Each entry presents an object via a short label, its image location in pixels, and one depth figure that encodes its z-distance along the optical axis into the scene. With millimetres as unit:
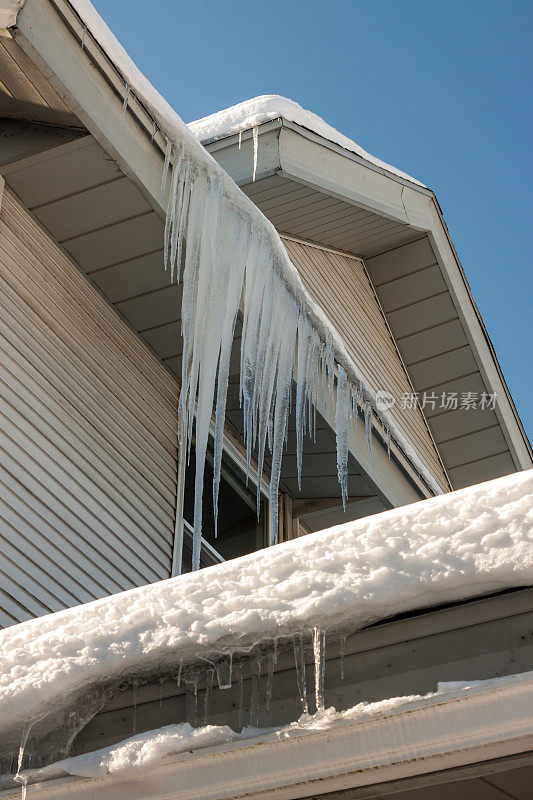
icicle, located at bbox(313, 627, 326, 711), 1893
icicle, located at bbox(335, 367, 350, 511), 5633
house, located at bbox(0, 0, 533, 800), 2084
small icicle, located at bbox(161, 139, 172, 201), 4293
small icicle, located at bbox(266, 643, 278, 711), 2004
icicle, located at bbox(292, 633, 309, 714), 1938
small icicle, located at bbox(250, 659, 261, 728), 2045
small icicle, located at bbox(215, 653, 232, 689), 2012
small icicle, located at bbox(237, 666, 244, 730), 2066
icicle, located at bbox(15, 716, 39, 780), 2043
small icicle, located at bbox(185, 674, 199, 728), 2115
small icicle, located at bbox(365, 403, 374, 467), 6031
